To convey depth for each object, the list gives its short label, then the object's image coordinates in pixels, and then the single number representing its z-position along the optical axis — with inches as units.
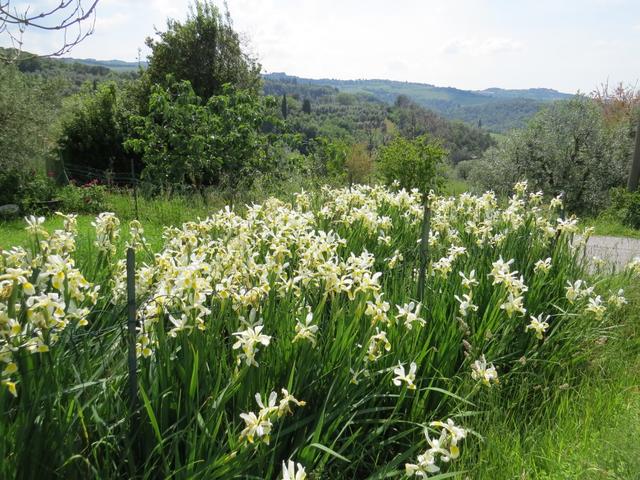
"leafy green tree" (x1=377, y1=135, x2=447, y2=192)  570.9
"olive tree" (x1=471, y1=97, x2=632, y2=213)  549.3
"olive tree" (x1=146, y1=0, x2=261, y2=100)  642.8
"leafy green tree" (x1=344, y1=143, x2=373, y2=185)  867.7
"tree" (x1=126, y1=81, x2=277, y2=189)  393.1
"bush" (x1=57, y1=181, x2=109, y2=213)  422.6
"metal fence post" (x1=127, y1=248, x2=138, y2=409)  65.9
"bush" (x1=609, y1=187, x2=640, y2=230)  423.5
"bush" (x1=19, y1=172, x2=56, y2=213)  408.5
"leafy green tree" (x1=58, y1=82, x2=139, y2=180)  644.7
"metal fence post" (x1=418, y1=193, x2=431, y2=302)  112.3
